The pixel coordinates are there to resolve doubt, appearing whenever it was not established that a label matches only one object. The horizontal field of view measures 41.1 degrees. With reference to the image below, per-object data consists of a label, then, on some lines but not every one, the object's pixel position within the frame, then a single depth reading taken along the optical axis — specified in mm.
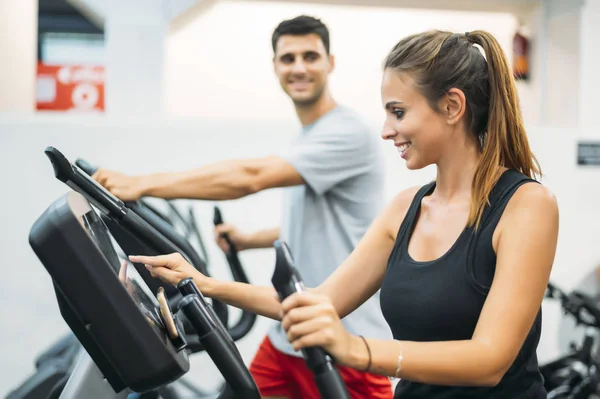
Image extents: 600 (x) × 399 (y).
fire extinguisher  5270
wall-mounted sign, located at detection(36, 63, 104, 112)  6750
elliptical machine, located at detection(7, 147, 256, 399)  1450
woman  1217
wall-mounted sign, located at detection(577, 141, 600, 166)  4762
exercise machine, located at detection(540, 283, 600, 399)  3467
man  2176
